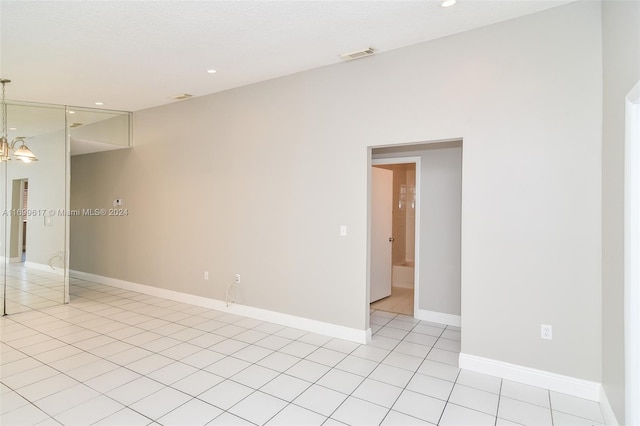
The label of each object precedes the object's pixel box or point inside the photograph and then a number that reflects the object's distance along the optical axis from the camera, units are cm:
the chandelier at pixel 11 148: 445
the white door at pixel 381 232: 522
